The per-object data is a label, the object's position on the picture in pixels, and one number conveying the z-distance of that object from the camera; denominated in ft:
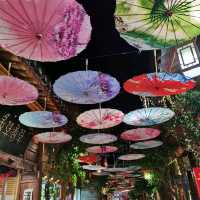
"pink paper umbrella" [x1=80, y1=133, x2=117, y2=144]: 28.77
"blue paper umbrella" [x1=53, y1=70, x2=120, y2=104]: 17.38
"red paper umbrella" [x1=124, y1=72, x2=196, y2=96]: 18.17
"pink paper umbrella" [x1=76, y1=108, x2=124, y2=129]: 23.18
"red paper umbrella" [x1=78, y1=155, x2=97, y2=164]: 42.68
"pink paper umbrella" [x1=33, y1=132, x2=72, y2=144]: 26.61
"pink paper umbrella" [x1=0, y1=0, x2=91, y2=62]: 10.40
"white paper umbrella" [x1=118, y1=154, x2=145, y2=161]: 40.52
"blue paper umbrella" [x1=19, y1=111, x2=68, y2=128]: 22.00
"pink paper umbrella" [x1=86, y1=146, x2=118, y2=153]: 35.50
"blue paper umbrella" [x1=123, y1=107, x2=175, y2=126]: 23.67
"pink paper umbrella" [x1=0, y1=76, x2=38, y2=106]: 16.48
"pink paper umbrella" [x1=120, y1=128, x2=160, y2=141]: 29.01
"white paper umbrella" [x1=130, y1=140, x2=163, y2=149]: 34.64
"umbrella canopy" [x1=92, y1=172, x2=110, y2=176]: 63.75
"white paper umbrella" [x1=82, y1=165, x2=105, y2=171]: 47.93
